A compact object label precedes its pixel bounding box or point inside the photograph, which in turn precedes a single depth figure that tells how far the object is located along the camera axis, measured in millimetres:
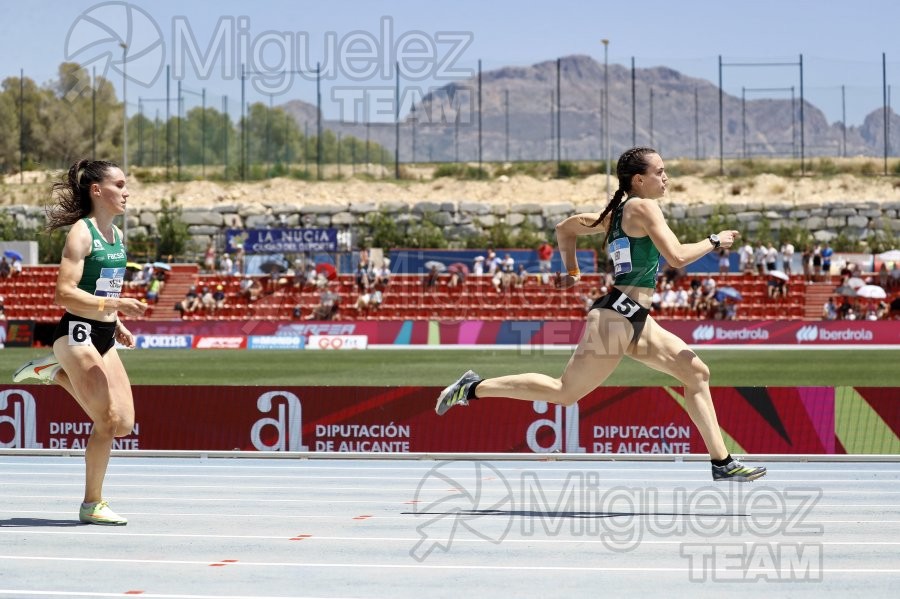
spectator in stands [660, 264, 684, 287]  43938
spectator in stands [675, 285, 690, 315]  42281
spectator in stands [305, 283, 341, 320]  43875
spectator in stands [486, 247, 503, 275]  46969
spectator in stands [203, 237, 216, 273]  52347
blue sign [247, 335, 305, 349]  40438
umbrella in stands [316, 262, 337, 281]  46531
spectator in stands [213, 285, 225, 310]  45931
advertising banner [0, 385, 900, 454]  12172
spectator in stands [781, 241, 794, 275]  46625
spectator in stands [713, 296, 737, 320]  41719
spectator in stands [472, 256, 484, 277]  47156
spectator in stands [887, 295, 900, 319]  40781
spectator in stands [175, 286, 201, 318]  45906
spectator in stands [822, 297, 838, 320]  41344
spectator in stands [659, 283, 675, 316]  42250
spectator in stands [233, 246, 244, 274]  50950
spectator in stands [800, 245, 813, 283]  45312
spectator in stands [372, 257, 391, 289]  45906
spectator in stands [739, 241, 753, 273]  46219
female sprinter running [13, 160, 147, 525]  7613
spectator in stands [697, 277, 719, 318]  42438
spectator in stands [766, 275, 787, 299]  43688
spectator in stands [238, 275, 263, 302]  46344
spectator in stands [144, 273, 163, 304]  46875
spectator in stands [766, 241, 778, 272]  45219
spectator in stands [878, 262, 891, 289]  42719
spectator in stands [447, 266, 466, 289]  45438
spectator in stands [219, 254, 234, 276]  49906
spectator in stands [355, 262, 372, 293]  45625
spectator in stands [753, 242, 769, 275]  45812
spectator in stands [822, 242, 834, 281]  45219
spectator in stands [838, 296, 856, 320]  41188
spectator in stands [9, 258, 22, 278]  49406
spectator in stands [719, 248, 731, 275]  46362
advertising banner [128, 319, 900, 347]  38531
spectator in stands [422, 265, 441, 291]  45531
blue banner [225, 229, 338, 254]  50531
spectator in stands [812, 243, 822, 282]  45312
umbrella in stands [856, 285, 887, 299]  39906
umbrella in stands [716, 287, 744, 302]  41062
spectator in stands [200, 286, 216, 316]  45875
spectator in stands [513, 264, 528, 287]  45469
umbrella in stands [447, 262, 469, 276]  46500
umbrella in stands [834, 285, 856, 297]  42031
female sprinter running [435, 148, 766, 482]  7848
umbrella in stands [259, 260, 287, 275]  47219
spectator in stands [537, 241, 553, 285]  47950
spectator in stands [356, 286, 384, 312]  44625
